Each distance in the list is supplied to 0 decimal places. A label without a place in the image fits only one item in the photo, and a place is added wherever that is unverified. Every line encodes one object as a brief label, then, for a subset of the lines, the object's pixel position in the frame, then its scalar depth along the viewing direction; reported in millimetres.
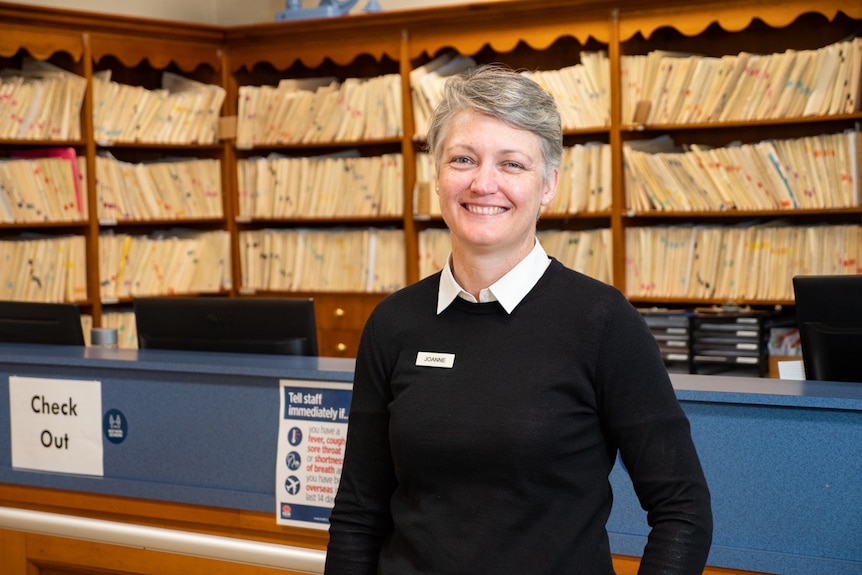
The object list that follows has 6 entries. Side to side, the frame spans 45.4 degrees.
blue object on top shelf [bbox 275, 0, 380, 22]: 4863
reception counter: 1635
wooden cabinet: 4148
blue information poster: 2008
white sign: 2275
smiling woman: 1232
